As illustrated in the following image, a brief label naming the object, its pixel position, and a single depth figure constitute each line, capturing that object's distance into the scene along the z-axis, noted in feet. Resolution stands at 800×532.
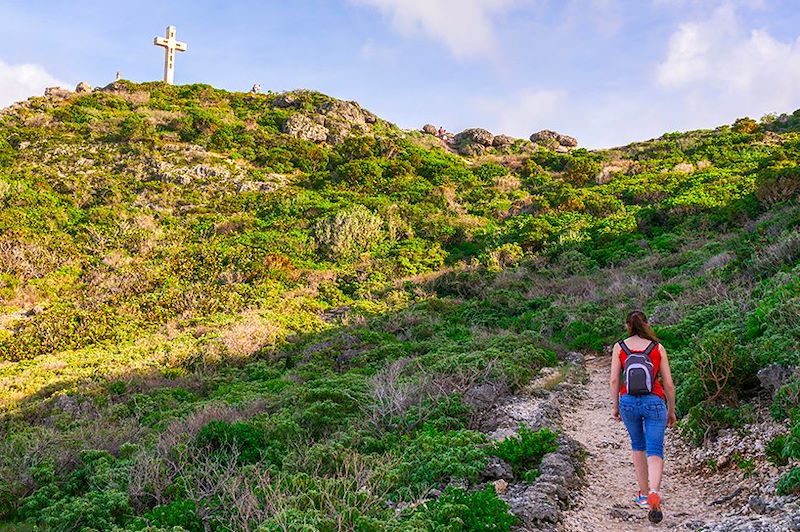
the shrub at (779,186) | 58.54
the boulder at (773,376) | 18.60
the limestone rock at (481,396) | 23.81
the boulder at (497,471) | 16.72
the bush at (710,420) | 18.52
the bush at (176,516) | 15.72
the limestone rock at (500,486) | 15.96
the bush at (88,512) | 17.40
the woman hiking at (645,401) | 14.62
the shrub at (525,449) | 17.43
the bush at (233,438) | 21.26
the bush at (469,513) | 13.02
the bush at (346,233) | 71.00
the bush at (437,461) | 16.24
